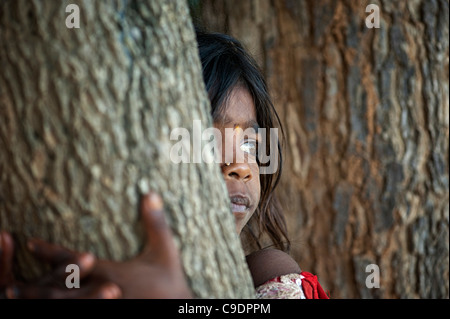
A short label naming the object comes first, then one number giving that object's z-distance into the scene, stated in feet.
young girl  2.34
